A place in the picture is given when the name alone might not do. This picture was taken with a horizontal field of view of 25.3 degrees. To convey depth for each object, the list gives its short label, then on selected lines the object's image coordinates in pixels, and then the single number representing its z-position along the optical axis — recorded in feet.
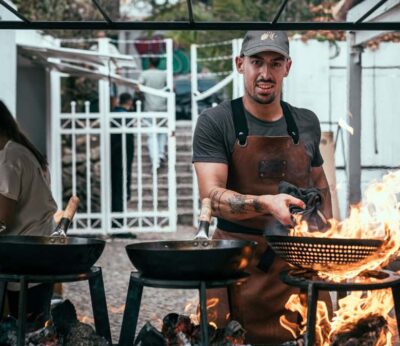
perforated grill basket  10.67
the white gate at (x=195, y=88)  41.93
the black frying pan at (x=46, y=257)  10.87
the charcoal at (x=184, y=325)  11.89
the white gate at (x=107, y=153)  41.55
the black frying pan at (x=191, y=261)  10.56
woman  15.23
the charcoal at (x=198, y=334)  11.71
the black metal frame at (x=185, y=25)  12.55
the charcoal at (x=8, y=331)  11.90
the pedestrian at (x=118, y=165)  43.01
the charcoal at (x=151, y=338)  11.59
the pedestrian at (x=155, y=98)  52.75
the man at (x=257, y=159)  13.96
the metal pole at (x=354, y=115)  29.68
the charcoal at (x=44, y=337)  11.73
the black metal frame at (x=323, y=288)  10.50
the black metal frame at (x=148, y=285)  10.62
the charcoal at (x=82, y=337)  11.56
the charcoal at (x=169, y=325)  11.87
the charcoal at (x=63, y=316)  12.10
